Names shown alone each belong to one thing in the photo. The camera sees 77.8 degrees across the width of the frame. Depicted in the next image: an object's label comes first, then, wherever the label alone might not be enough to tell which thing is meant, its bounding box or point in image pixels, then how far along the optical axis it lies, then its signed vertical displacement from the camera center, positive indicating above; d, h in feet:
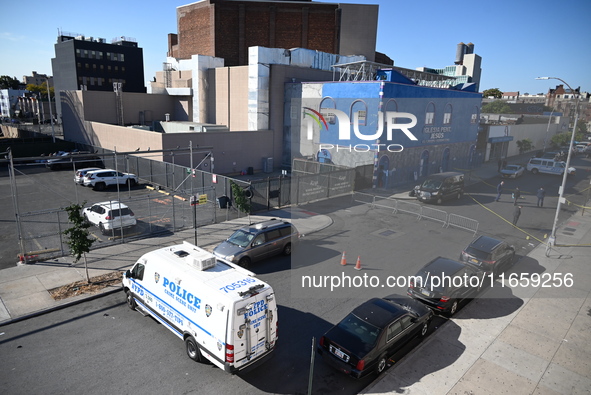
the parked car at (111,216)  63.67 -17.43
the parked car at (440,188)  94.27 -15.35
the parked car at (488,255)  50.55 -17.27
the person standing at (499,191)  99.33 -15.91
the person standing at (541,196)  92.48 -15.69
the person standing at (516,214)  76.23 -16.82
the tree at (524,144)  198.29 -6.29
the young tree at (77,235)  46.02 -14.87
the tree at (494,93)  425.61 +44.00
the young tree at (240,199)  76.46 -15.93
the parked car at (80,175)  104.80 -16.95
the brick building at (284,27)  168.04 +44.12
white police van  29.16 -15.71
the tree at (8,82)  436.35 +35.31
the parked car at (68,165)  128.01 -17.67
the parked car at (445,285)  41.34 -17.91
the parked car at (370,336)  30.68 -18.40
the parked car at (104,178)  100.42 -17.06
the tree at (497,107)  322.22 +21.30
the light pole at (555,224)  61.98 -15.72
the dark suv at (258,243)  51.96 -17.64
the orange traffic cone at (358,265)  53.93 -20.18
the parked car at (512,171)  131.64 -13.97
